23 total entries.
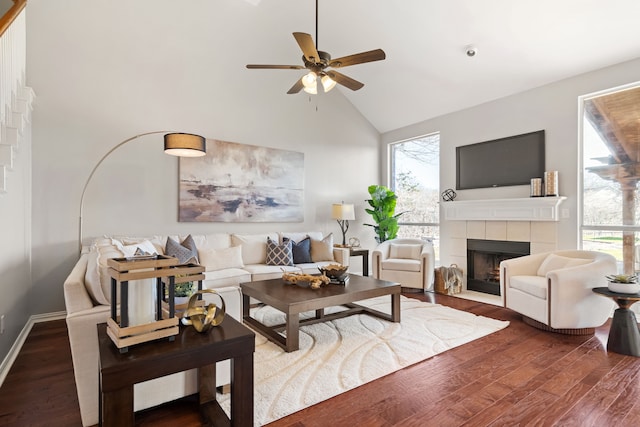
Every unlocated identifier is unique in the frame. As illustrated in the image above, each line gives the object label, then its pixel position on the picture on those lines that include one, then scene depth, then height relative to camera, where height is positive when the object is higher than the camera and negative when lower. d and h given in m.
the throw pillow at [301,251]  4.89 -0.55
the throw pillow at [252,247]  4.68 -0.47
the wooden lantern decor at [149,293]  1.34 -0.36
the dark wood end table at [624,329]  2.73 -0.97
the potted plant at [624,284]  2.78 -0.61
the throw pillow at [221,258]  4.15 -0.56
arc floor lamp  3.40 +0.71
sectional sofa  1.73 -0.61
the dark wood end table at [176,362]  1.24 -0.59
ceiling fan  2.71 +1.30
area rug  2.11 -1.13
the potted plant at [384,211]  5.95 +0.04
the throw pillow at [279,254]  4.65 -0.57
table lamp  5.68 +0.02
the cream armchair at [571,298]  3.08 -0.81
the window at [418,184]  5.91 +0.54
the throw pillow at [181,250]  3.96 -0.43
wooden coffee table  2.76 -0.76
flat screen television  4.54 +0.74
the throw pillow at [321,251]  5.10 -0.57
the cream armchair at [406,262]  4.78 -0.73
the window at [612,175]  3.78 +0.43
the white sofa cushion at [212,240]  4.41 -0.36
